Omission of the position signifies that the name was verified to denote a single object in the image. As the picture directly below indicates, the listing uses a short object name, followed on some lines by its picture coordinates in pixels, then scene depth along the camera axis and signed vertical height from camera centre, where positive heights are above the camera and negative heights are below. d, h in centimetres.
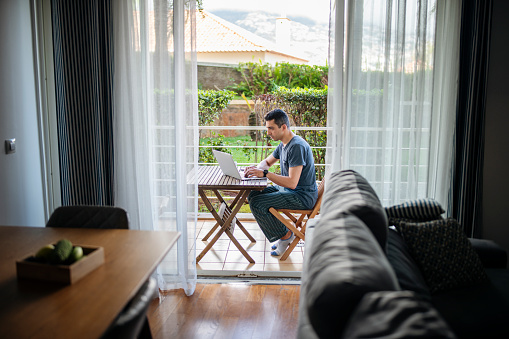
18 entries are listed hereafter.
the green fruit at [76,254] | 147 -48
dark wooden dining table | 117 -56
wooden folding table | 330 -57
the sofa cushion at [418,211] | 236 -54
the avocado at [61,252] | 144 -47
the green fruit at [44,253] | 147 -48
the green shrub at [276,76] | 643 +54
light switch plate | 247 -19
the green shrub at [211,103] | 546 +12
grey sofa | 103 -49
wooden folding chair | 362 -89
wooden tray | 142 -52
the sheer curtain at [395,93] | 289 +13
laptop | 350 -44
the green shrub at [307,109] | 536 +4
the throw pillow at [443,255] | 211 -71
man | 361 -59
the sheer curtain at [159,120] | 286 -5
